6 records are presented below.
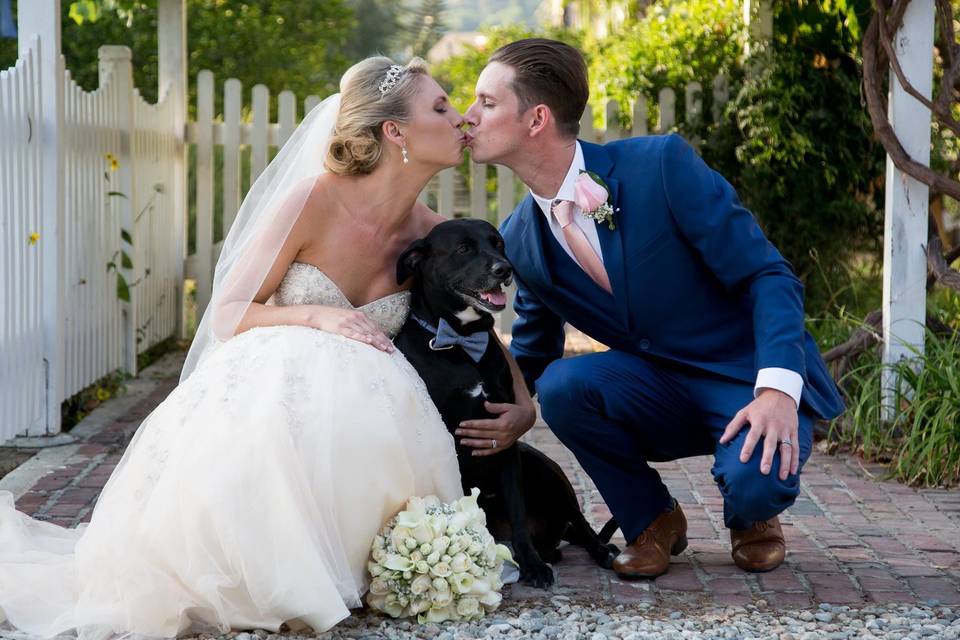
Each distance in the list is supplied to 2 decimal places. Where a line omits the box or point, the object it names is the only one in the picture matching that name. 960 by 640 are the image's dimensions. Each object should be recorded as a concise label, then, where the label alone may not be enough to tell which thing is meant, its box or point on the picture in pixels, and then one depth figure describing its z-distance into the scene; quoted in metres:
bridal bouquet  3.19
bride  3.07
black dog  3.52
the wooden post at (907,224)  5.54
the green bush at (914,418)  4.99
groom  3.65
